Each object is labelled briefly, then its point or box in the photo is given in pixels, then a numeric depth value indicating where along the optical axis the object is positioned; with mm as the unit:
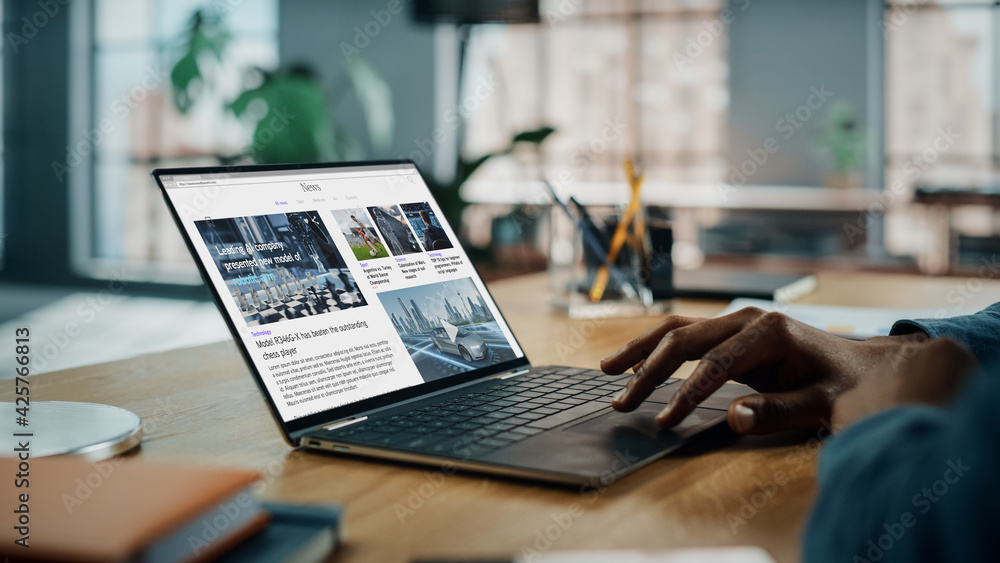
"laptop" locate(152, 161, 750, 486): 600
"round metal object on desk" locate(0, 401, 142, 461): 575
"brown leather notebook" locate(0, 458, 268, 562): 367
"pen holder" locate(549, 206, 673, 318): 1304
